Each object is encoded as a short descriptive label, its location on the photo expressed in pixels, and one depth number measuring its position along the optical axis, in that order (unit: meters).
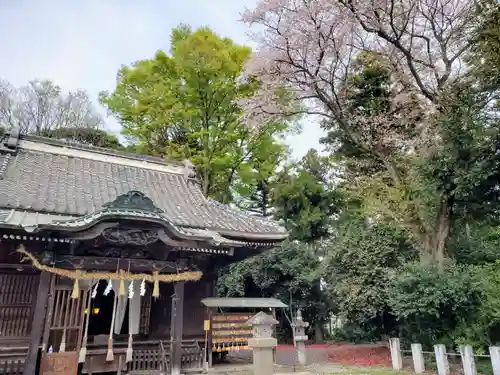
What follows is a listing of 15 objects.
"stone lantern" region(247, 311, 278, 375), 6.89
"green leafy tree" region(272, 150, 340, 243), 20.98
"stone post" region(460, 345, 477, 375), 8.80
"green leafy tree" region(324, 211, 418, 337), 13.09
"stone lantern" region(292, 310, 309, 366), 11.15
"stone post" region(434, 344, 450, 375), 9.55
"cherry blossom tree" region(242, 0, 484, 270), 11.59
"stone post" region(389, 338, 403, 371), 10.96
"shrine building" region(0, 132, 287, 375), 7.72
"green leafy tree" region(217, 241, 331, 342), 18.52
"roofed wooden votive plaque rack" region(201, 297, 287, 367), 10.02
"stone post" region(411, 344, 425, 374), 10.30
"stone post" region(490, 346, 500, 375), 8.13
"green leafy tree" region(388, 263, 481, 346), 9.88
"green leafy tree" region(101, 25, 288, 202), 16.39
